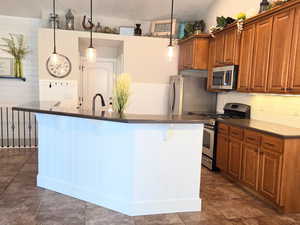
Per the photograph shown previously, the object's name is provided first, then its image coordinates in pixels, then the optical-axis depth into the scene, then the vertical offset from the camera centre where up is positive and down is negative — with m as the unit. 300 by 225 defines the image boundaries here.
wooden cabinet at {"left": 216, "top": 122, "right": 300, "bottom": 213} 2.75 -0.89
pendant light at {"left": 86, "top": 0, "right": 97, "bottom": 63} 3.05 +0.47
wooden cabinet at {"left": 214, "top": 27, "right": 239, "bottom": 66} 4.11 +0.82
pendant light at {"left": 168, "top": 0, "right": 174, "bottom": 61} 3.06 +0.53
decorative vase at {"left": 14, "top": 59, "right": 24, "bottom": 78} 5.76 +0.45
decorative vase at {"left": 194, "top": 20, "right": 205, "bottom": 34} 5.45 +1.52
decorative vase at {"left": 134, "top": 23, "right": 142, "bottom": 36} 5.68 +1.40
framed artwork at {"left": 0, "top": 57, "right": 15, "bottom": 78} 5.75 +0.46
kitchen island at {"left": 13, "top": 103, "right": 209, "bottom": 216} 2.66 -0.78
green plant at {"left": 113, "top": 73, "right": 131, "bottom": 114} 2.87 -0.02
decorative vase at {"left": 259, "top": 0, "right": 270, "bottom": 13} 3.52 +1.29
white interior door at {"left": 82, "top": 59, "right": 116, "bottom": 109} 6.21 +0.25
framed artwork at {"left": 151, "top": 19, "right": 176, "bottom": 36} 5.76 +1.52
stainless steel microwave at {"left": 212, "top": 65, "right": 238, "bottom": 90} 4.11 +0.29
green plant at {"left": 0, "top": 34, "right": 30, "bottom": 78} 5.73 +0.90
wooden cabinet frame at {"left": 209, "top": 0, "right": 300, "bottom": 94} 2.95 +0.62
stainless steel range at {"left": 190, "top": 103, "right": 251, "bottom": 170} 4.20 -0.67
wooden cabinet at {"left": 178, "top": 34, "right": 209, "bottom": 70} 5.02 +0.84
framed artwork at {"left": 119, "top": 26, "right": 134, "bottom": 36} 5.58 +1.35
